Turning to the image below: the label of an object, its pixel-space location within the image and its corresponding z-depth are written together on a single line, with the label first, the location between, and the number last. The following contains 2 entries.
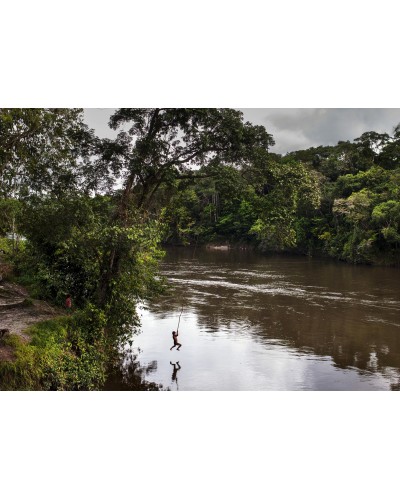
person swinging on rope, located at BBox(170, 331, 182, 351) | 13.23
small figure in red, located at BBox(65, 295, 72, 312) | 13.04
